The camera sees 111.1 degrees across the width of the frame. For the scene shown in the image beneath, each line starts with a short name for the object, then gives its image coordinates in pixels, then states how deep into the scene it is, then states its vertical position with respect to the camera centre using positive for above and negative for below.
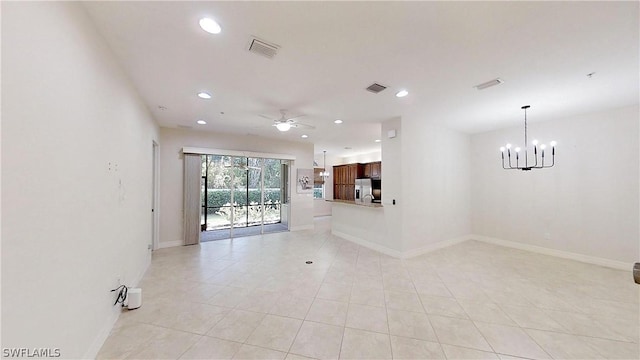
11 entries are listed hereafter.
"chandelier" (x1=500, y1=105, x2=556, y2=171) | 4.57 +0.55
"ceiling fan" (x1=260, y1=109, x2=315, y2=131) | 3.87 +1.10
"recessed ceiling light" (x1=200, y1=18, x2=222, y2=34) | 1.81 +1.33
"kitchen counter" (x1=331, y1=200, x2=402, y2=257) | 4.60 -1.01
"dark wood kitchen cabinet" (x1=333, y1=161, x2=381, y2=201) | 9.12 +0.31
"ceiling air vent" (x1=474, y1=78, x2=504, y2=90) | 2.85 +1.33
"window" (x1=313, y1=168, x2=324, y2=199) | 10.24 -0.09
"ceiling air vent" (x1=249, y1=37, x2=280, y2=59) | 2.09 +1.33
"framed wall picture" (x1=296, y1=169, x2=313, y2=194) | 7.02 +0.04
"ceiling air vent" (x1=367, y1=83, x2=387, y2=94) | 2.99 +1.33
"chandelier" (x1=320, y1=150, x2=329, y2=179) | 10.10 +0.58
